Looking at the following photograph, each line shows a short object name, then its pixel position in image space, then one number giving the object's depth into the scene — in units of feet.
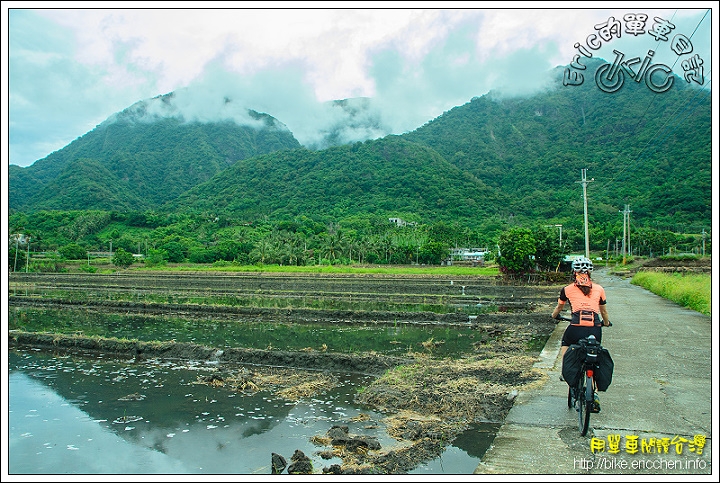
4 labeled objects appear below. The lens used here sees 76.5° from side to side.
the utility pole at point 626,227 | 155.94
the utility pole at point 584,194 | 90.18
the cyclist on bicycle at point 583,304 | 15.55
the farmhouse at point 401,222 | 306.14
